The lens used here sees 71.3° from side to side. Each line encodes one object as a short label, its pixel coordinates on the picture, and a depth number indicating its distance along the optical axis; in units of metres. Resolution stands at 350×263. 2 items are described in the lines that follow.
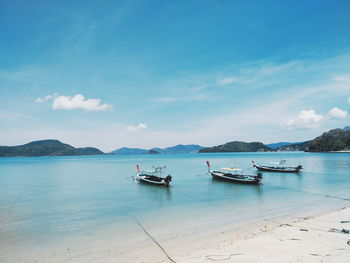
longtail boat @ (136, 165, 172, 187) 40.62
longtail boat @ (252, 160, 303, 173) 61.01
